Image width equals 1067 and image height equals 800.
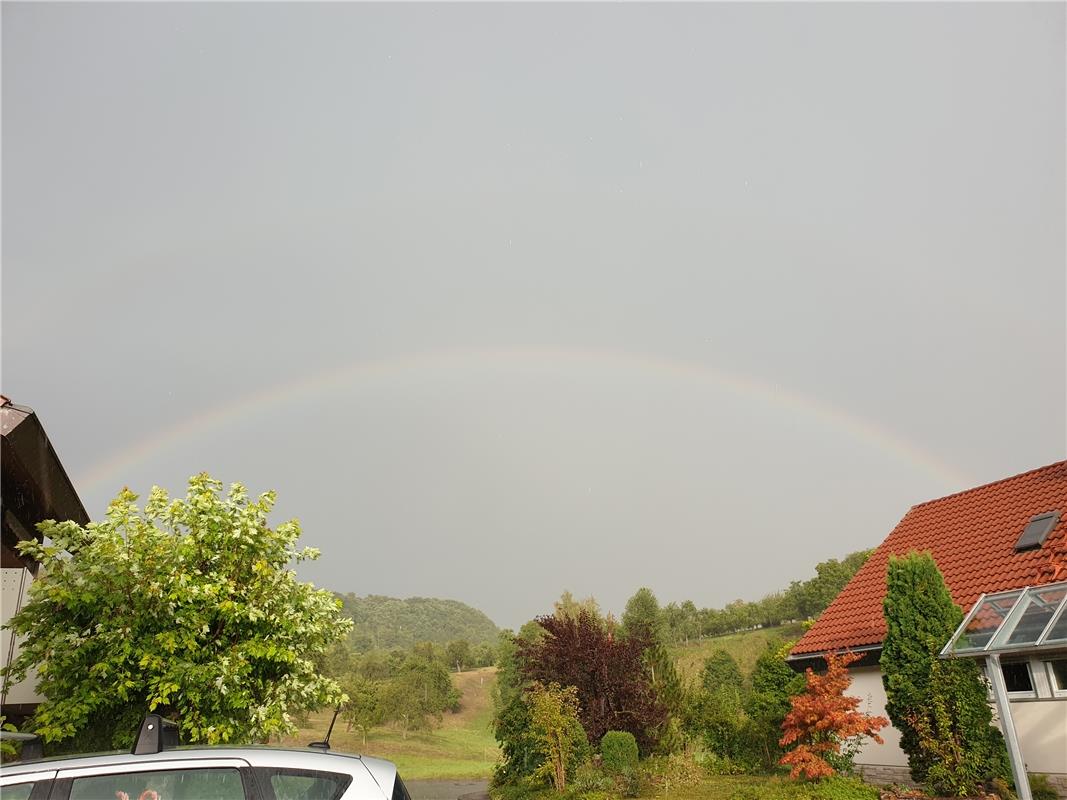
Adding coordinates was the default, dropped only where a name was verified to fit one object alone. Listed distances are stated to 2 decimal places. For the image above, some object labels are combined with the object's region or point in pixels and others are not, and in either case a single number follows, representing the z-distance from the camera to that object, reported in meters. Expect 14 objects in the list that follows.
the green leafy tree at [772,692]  20.61
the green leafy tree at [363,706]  46.84
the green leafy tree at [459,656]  92.50
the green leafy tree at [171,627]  10.44
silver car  4.23
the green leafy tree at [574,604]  41.60
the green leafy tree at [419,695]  55.78
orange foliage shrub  14.74
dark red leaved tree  23.05
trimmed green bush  21.12
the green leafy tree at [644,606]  65.69
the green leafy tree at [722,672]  50.56
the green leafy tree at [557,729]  21.27
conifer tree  13.23
